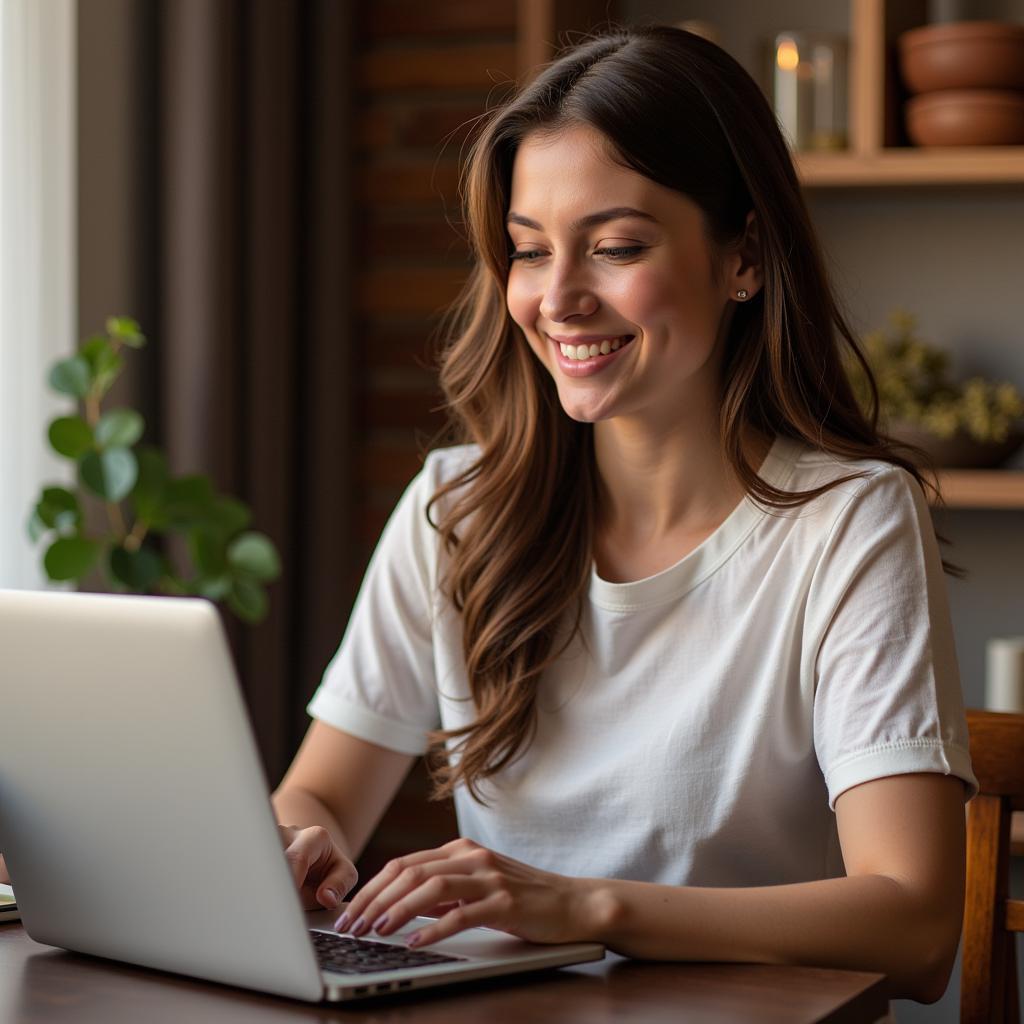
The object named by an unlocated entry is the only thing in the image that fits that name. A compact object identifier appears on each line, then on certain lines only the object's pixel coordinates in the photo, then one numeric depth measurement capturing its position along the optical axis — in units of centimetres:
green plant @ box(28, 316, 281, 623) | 233
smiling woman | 146
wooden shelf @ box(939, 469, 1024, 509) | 265
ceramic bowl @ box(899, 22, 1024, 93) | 261
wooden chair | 132
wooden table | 91
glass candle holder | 271
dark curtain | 273
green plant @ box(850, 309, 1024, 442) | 271
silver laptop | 91
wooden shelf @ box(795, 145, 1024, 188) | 263
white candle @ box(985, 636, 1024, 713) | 252
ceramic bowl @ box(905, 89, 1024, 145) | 263
